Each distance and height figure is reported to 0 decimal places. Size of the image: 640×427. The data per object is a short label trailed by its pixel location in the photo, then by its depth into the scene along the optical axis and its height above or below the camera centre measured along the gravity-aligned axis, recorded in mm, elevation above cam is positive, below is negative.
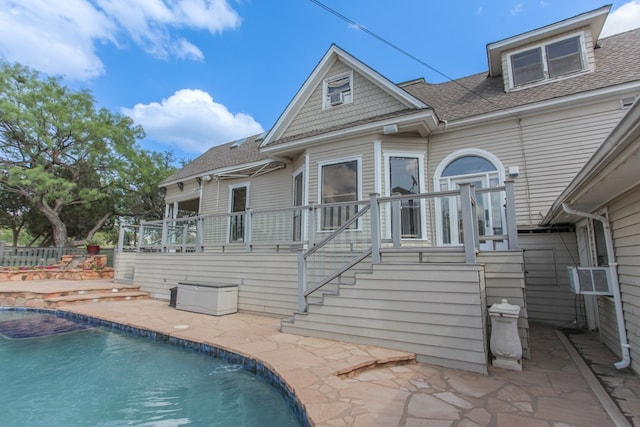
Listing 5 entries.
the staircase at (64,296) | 7637 -1071
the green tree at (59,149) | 14492 +5446
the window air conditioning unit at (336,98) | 7887 +4095
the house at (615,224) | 2410 +448
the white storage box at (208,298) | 6562 -926
